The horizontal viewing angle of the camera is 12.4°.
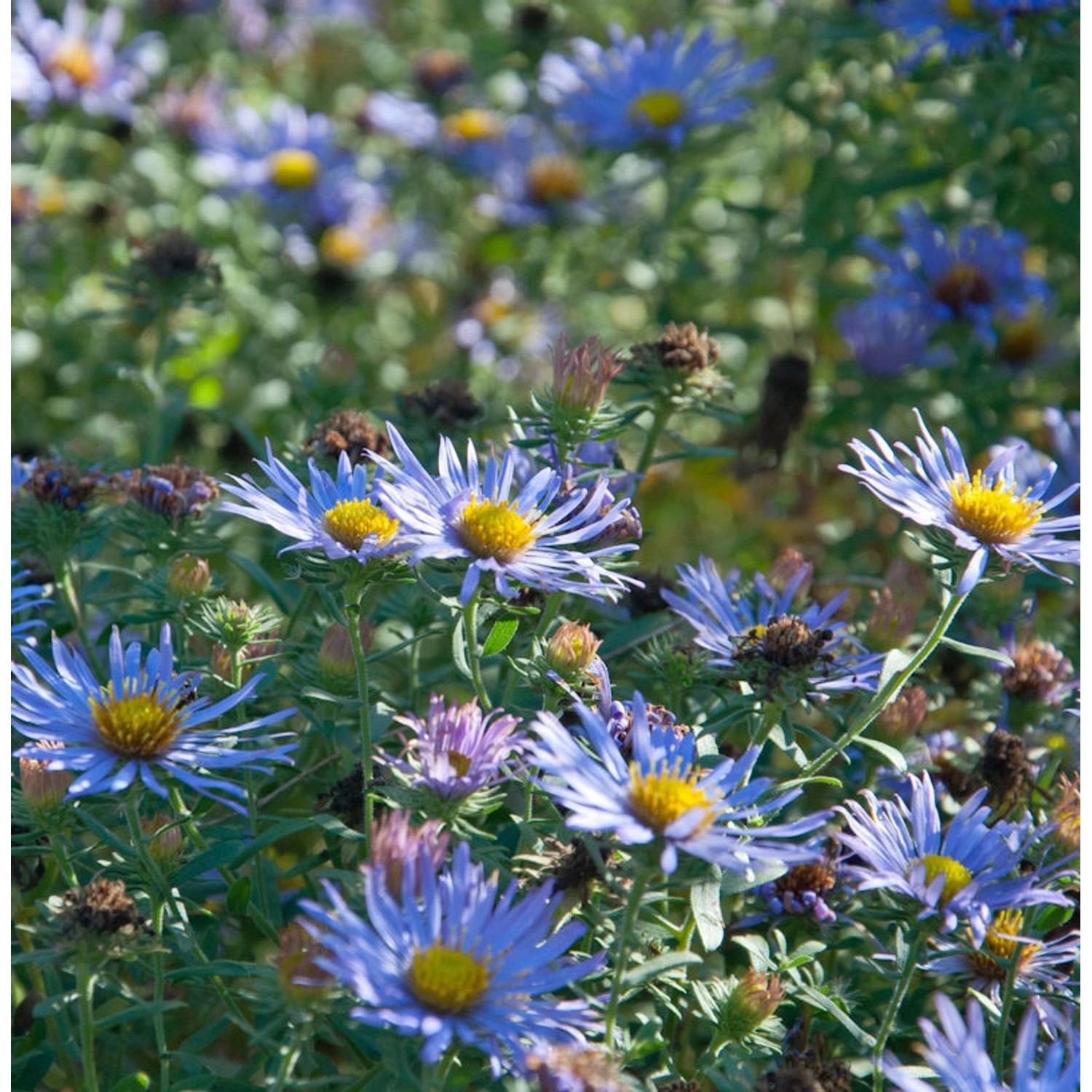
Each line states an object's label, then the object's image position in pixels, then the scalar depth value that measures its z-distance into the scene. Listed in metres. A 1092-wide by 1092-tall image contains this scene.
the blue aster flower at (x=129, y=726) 0.76
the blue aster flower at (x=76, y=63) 1.16
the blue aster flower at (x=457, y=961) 0.72
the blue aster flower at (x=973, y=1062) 0.73
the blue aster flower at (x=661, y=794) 0.74
